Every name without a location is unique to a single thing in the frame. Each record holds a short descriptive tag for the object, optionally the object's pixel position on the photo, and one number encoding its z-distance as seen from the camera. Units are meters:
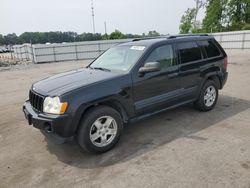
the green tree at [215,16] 46.00
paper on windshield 4.02
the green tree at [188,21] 54.22
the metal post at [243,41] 24.42
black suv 3.15
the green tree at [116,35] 46.38
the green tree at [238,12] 43.12
